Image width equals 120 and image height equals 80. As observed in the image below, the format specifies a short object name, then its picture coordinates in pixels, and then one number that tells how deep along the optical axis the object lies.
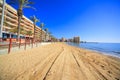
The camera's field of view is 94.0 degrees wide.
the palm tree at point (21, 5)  13.67
